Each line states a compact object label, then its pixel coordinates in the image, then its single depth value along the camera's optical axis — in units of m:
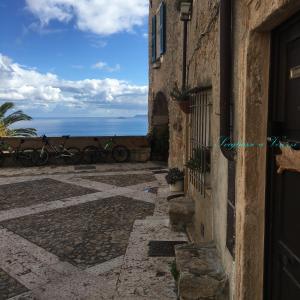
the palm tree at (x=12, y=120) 16.31
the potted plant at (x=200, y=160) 3.90
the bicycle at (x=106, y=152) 13.53
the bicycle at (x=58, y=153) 12.99
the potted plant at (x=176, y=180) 6.92
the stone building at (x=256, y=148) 1.81
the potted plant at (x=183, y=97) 5.23
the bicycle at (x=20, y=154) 12.85
